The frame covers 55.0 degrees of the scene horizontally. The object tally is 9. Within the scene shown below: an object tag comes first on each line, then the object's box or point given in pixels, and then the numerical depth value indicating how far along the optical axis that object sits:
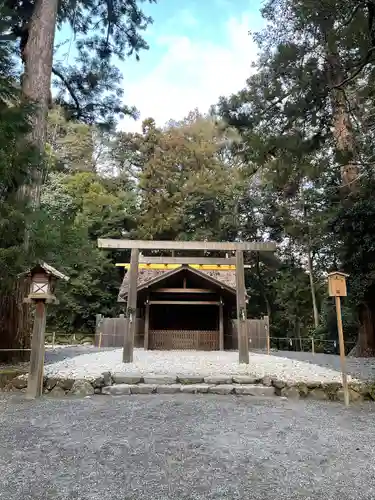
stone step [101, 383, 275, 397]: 5.36
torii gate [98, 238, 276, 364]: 7.78
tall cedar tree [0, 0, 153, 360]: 6.97
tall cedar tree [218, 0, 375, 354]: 4.72
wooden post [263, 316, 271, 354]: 15.24
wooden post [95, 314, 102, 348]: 16.47
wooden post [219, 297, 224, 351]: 12.54
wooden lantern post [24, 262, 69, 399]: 4.98
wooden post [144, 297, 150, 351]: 12.57
